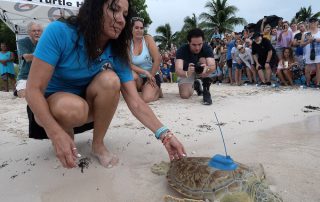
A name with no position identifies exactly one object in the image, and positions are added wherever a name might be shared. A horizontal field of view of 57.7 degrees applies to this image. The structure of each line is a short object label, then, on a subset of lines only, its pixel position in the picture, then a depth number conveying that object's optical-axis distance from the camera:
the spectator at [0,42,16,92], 7.93
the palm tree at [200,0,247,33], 24.22
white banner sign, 7.59
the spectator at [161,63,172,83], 10.46
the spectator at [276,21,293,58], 6.81
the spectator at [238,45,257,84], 7.25
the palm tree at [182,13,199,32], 26.52
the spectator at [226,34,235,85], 7.81
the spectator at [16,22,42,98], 4.48
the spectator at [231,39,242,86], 7.43
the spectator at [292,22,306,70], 6.56
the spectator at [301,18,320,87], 5.90
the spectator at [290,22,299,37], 7.06
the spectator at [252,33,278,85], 6.66
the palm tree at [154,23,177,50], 29.45
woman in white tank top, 4.40
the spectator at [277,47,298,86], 6.42
